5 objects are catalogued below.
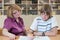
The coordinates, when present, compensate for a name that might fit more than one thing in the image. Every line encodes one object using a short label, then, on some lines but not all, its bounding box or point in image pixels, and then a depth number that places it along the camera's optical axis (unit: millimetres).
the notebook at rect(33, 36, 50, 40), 2091
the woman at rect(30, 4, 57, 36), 2445
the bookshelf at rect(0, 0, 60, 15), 5570
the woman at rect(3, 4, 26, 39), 2409
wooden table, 2207
